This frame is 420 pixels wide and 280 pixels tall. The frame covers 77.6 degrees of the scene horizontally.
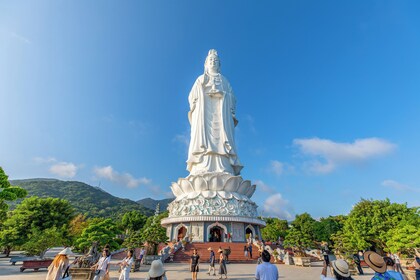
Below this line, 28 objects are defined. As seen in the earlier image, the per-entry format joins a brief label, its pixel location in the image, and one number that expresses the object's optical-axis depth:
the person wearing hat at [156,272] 3.21
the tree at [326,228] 41.00
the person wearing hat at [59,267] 4.87
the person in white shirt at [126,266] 7.05
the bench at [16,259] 15.38
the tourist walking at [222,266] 10.18
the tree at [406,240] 14.70
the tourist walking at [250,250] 19.01
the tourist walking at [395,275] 3.31
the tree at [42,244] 15.35
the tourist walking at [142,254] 13.24
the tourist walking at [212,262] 10.88
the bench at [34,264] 12.56
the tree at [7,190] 13.47
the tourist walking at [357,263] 12.68
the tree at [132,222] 47.56
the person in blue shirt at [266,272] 4.08
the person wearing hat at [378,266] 3.35
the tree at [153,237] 15.76
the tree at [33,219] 22.25
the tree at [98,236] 14.79
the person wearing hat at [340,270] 3.12
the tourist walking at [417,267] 5.62
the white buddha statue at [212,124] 29.31
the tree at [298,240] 18.19
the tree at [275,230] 42.53
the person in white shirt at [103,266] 6.77
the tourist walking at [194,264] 8.96
